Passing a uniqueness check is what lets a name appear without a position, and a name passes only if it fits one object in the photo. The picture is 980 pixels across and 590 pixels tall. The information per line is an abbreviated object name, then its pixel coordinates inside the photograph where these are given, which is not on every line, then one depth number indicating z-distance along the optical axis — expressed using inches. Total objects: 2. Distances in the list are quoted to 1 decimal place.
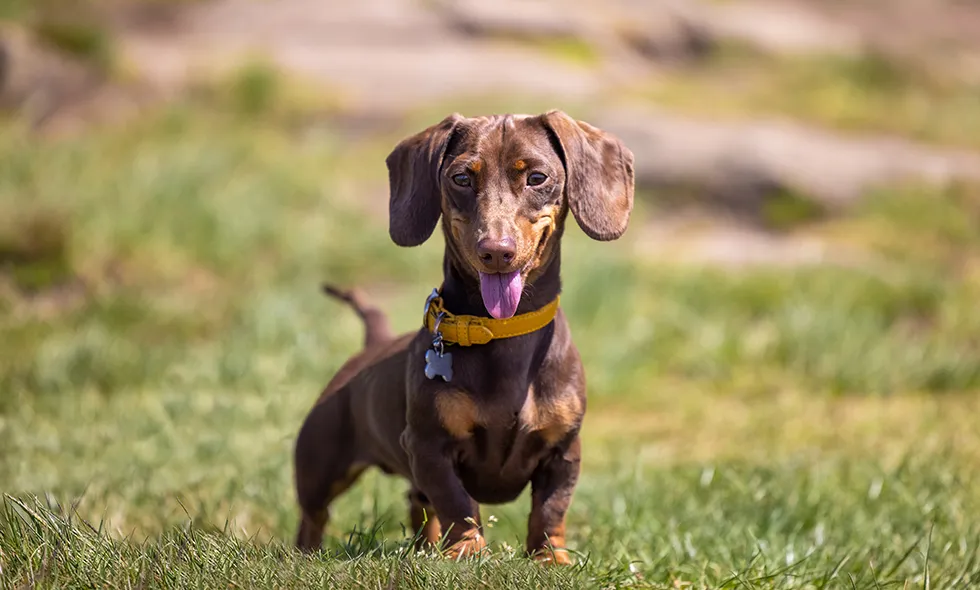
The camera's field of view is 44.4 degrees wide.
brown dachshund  135.8
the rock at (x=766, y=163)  467.2
